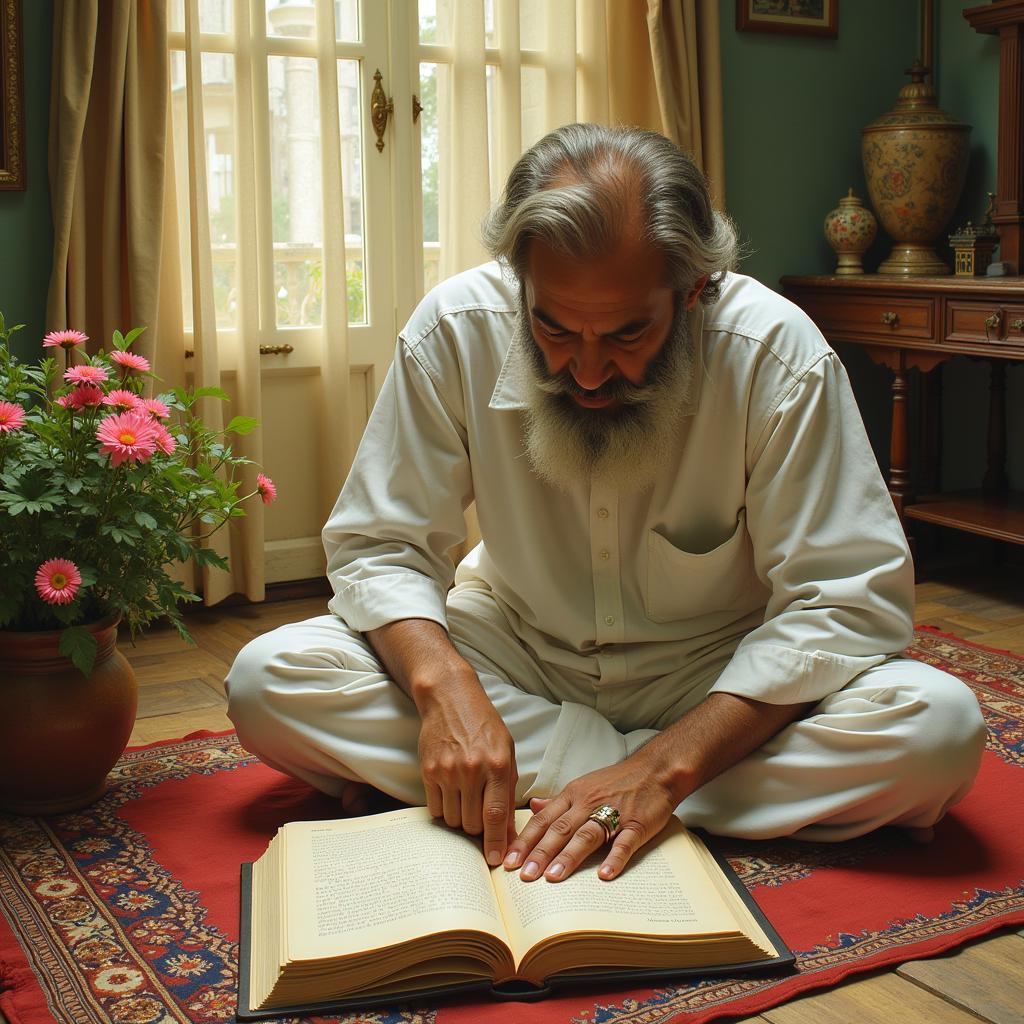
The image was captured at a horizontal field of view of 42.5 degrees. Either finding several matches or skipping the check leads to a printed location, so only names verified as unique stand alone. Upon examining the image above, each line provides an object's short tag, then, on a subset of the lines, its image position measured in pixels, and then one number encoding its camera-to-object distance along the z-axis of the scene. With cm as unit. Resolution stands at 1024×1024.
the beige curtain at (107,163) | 302
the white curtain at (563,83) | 356
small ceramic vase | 400
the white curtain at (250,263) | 325
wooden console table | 329
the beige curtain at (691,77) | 373
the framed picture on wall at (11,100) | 300
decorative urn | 384
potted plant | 189
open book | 137
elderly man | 168
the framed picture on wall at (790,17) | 398
